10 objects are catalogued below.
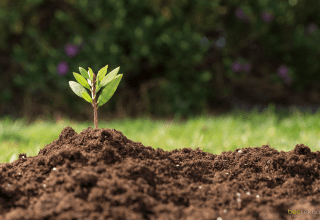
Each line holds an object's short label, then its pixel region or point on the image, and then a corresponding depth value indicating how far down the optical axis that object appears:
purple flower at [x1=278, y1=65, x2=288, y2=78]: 9.90
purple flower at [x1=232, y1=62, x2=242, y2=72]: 9.66
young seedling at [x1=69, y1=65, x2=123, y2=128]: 3.22
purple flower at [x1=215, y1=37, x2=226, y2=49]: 9.44
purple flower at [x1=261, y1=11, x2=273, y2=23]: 9.20
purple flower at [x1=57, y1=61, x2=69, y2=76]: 8.82
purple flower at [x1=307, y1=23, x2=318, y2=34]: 9.91
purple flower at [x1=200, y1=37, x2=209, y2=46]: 8.82
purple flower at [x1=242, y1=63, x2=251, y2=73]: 9.69
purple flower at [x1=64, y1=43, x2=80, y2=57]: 8.82
